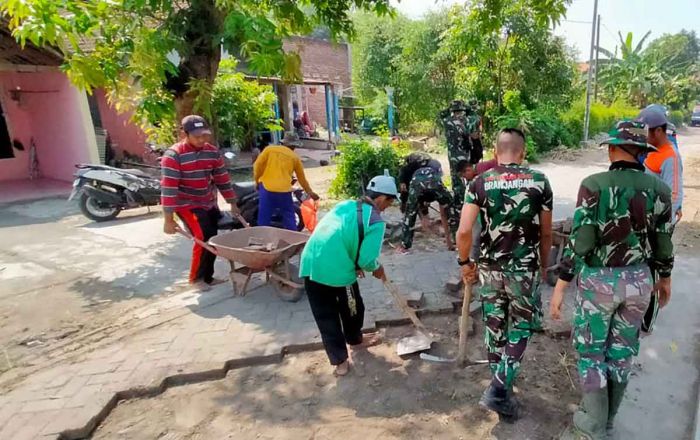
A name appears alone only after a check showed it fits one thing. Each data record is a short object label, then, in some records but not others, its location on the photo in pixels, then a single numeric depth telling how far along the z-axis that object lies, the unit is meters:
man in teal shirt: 3.08
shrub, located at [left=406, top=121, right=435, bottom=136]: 20.27
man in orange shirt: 3.56
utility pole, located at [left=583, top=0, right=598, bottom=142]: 15.92
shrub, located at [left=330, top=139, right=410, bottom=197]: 8.41
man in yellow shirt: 5.62
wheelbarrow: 4.33
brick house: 24.03
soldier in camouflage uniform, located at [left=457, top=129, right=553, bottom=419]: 2.62
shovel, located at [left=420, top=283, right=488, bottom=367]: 3.22
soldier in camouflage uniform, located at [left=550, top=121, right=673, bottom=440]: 2.30
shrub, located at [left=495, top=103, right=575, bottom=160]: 13.57
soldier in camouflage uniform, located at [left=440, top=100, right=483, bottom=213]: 5.89
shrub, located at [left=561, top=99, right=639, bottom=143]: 16.59
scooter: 7.77
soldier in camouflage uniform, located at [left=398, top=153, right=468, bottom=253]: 5.60
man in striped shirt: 4.49
